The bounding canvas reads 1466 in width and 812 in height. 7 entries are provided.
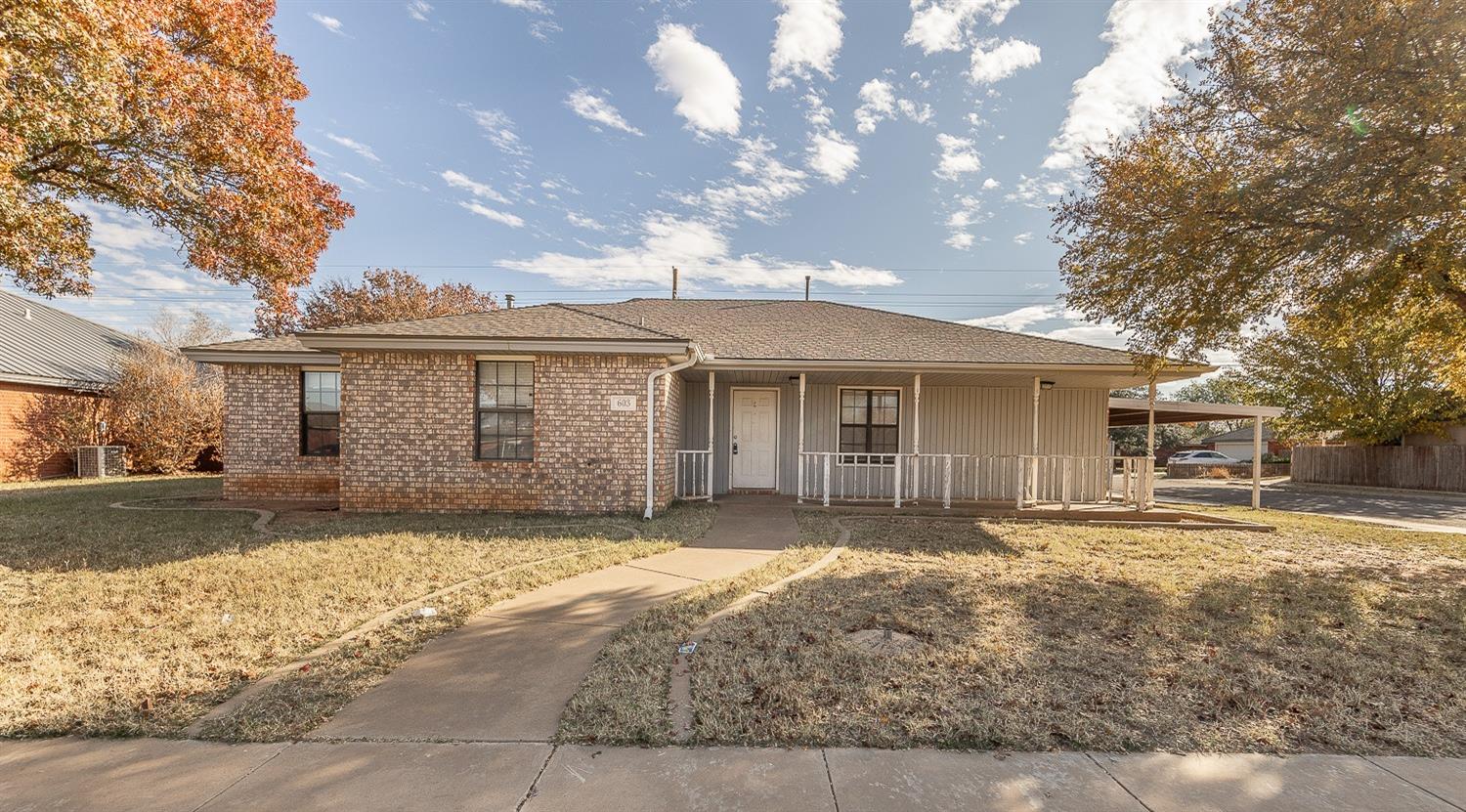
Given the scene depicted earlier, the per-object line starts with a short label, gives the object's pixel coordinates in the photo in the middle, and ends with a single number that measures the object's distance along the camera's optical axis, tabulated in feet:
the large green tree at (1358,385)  65.46
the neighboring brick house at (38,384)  49.14
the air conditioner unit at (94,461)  51.21
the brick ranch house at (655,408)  29.35
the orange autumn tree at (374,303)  74.38
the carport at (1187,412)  36.73
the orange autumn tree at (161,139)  16.26
